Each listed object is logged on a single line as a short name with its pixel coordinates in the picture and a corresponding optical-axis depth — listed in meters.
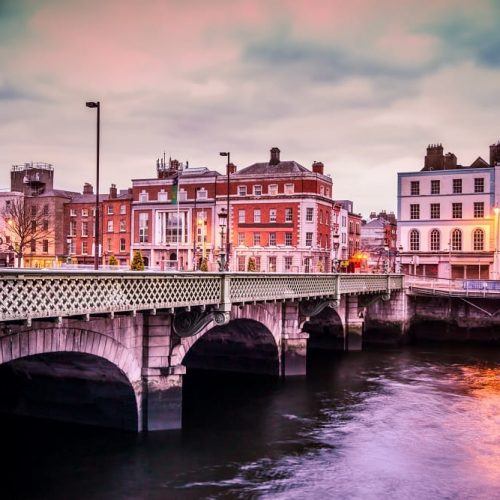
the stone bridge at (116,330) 15.70
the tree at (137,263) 35.41
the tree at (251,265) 56.31
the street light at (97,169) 24.29
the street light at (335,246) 83.38
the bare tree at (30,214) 80.44
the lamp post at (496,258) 68.25
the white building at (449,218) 69.31
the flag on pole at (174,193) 52.33
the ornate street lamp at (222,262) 22.84
